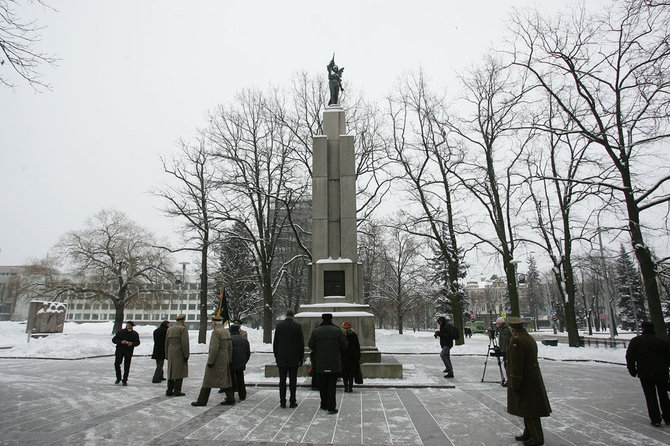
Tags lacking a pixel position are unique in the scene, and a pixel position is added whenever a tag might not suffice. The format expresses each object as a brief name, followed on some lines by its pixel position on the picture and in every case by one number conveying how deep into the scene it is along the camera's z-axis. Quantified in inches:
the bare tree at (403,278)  1573.6
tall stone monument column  449.7
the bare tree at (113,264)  1330.0
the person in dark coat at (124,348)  413.4
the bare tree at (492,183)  912.9
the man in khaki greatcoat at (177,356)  339.1
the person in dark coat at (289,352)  290.8
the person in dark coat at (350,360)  351.9
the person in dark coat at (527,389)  204.4
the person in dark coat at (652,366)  249.1
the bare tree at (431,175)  971.9
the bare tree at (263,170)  1012.5
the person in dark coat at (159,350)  424.5
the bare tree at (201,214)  973.2
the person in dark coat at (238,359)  313.6
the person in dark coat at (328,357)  279.4
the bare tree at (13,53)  251.3
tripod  409.3
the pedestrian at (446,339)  449.4
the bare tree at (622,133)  511.8
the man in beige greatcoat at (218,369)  296.0
